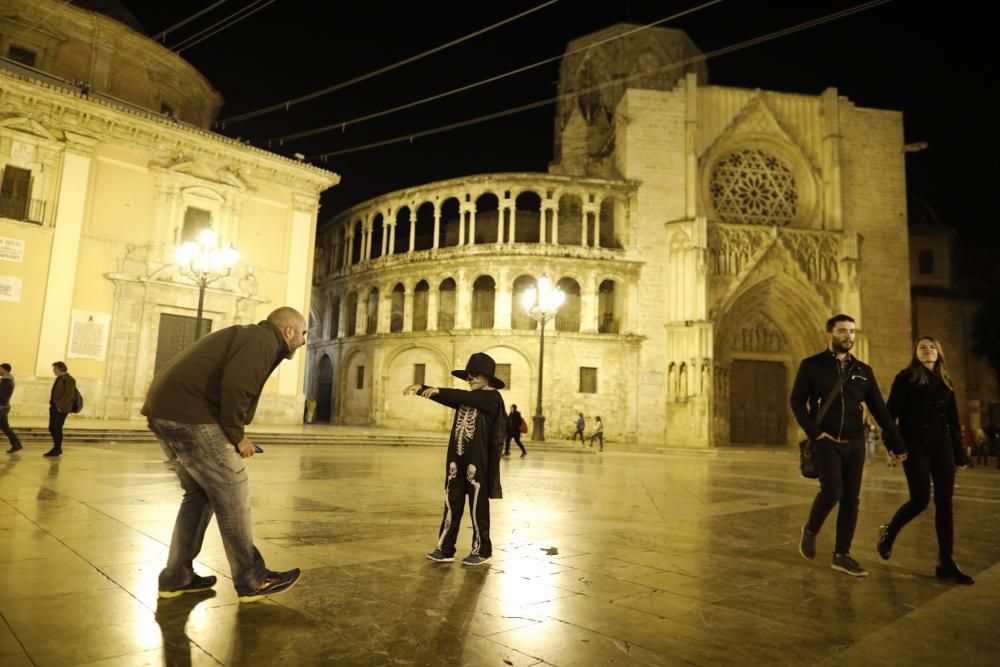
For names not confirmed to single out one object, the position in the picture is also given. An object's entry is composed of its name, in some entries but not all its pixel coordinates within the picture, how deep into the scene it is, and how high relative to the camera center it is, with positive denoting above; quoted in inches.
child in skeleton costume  178.5 -14.9
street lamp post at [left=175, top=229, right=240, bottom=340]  568.4 +123.9
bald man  130.1 -8.2
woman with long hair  184.5 -4.1
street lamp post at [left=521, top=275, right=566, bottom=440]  860.0 +143.7
